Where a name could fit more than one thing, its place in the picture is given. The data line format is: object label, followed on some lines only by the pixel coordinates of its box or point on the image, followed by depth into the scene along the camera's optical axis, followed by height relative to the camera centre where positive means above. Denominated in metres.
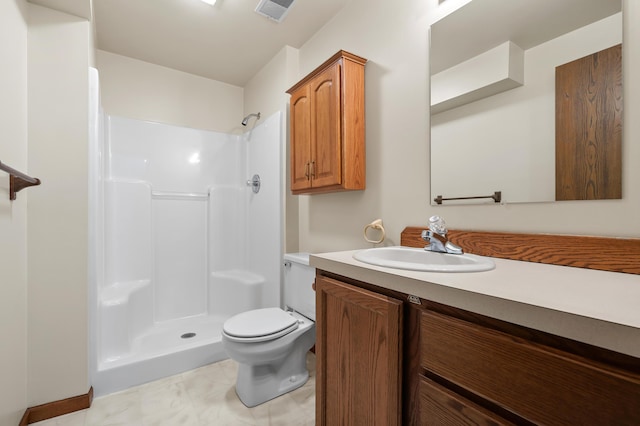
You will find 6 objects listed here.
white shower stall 2.06 -0.23
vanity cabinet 0.48 -0.33
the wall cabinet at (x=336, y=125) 1.69 +0.53
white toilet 1.57 -0.74
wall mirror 1.01 +0.51
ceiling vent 1.92 +1.38
